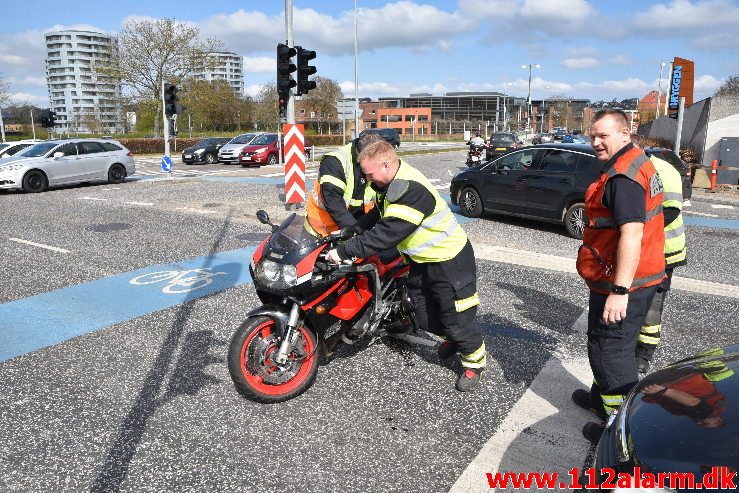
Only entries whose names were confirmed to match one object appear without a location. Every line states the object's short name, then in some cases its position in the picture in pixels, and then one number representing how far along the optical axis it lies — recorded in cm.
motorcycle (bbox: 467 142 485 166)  2472
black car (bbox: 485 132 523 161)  2717
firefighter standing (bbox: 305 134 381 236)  447
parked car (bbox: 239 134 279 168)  2520
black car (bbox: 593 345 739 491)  171
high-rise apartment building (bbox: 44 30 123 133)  14162
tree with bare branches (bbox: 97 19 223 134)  4322
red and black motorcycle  353
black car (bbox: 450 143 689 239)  966
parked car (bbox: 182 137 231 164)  2919
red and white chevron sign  1197
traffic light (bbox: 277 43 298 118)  1184
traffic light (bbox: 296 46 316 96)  1212
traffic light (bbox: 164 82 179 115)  1867
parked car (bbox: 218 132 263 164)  2747
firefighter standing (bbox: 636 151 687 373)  399
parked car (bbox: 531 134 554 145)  4680
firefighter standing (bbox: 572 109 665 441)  277
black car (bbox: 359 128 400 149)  3737
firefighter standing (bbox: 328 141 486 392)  349
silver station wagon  1555
